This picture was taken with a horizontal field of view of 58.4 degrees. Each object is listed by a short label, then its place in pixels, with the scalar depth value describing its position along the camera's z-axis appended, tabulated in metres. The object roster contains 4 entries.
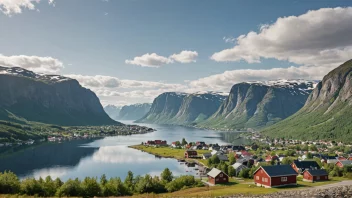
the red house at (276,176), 68.94
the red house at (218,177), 78.69
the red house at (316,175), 77.88
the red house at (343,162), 106.54
